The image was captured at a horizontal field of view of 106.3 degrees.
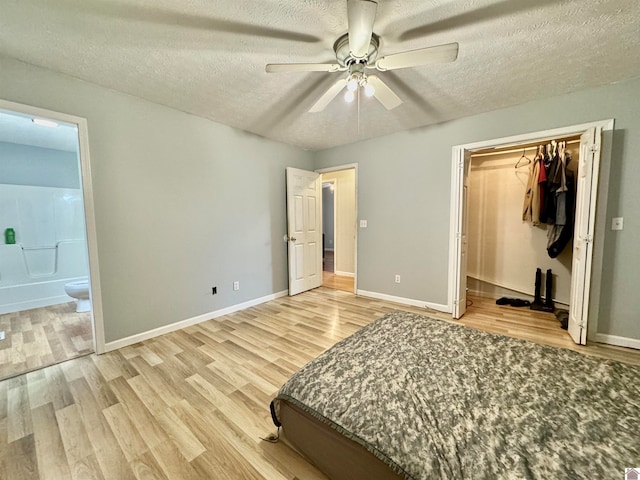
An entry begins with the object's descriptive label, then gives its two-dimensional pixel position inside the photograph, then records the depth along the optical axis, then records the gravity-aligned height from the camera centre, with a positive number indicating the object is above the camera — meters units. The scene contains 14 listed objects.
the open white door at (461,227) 2.91 -0.08
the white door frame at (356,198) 3.92 +0.37
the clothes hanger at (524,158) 3.52 +0.91
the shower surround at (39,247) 3.45 -0.36
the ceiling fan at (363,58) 1.29 +1.05
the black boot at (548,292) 3.31 -1.01
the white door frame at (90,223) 2.09 +0.01
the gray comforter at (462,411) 0.85 -0.83
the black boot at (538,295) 3.31 -1.05
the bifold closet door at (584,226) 2.23 -0.07
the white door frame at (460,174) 2.38 +0.57
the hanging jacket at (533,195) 3.21 +0.34
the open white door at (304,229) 3.91 -0.12
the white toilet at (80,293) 3.18 -0.92
